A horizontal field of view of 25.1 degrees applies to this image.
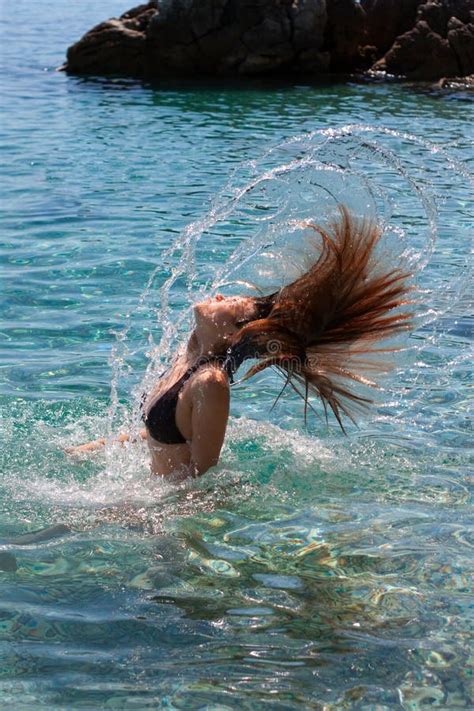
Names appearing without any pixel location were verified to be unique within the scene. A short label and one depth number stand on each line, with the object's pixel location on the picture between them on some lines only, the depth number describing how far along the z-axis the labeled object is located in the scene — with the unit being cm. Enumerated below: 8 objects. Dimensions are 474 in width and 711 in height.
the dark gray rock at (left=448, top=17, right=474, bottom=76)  1966
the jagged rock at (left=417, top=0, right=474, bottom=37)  2027
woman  441
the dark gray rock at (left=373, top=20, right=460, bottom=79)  1973
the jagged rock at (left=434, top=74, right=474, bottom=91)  1892
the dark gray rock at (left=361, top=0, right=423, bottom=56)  2070
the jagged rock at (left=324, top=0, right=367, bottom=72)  2034
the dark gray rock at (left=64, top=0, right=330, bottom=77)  1970
